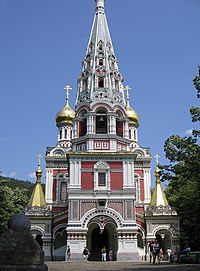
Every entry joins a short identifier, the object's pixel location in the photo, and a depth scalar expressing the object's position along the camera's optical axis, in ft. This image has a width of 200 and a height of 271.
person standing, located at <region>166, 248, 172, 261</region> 83.41
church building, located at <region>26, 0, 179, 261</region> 81.76
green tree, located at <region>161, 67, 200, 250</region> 50.27
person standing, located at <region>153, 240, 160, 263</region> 66.21
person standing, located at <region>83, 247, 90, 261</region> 78.33
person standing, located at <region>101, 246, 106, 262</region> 80.28
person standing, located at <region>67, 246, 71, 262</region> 78.89
